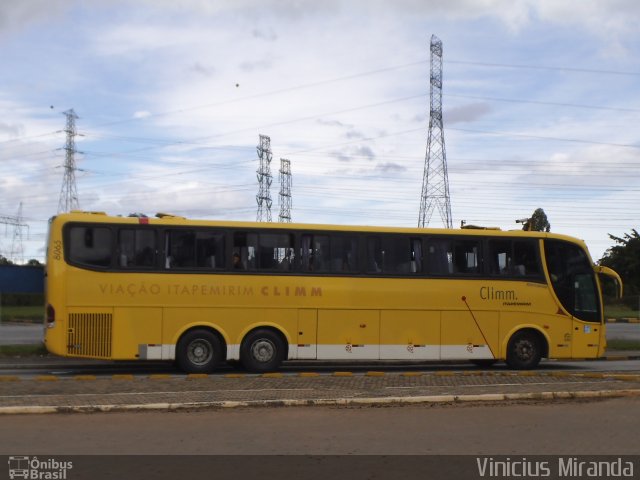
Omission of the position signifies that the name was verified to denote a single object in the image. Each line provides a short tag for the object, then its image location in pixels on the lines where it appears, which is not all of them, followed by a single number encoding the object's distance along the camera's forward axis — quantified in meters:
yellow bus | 17.80
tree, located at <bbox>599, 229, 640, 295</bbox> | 68.31
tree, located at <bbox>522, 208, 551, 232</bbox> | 81.94
